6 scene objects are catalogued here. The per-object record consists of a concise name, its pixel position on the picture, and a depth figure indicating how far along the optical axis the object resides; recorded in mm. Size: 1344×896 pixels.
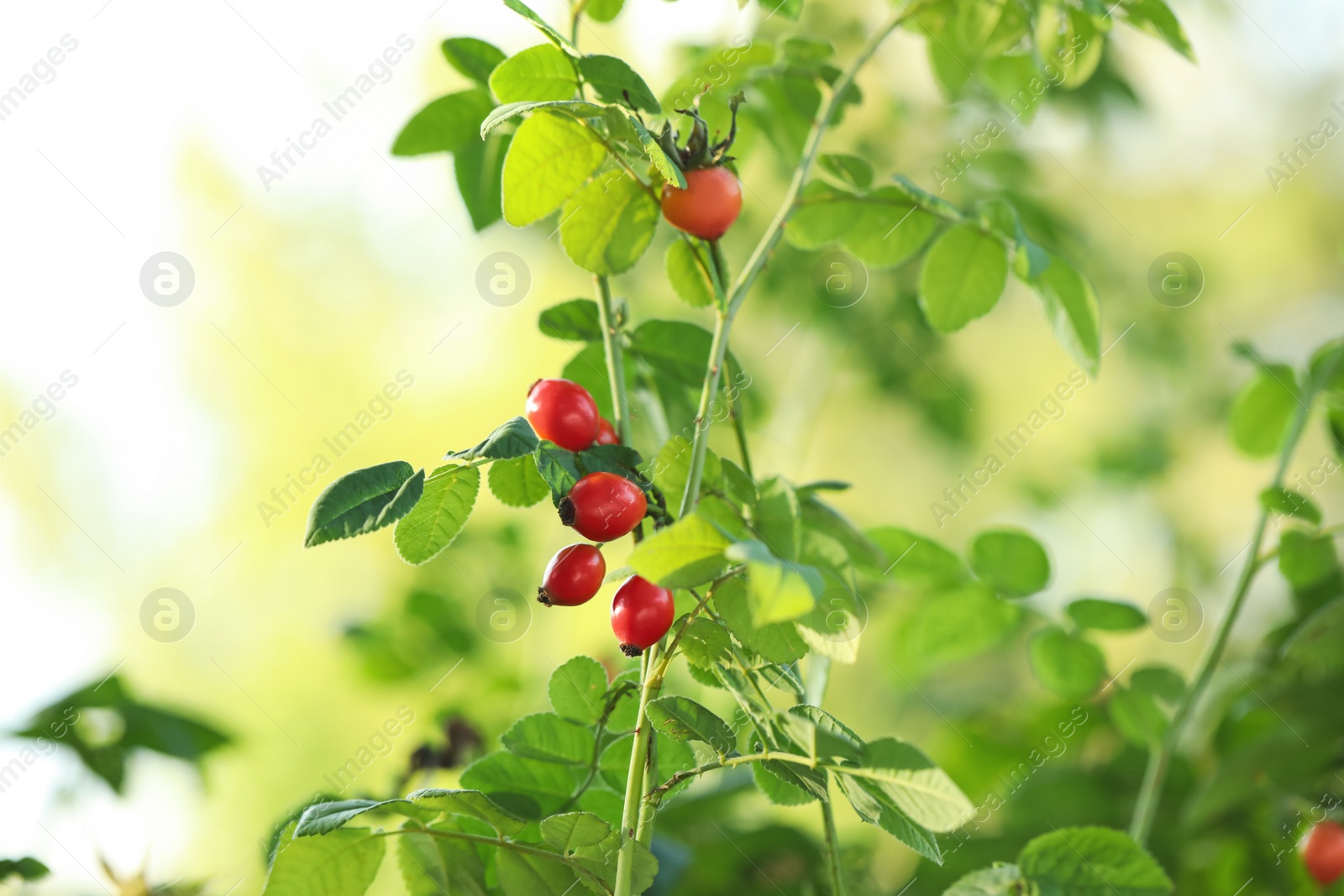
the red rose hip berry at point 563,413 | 1131
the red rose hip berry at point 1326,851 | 1272
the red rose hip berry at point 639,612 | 1113
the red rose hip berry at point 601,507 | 1114
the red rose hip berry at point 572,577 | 1129
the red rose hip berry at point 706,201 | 1142
